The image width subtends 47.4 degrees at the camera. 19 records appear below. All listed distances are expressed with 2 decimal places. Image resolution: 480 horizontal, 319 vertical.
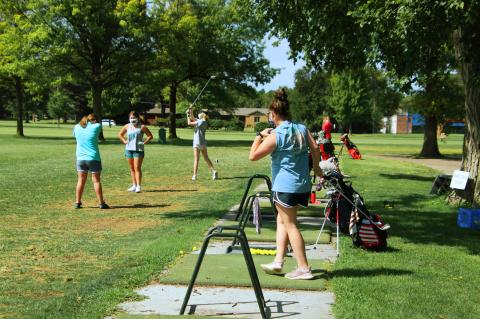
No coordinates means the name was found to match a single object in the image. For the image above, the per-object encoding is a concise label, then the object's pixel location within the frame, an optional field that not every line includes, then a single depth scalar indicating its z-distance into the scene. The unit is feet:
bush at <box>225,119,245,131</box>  314.35
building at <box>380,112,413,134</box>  370.53
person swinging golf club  49.62
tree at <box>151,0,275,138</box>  127.85
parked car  282.19
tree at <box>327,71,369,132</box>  286.66
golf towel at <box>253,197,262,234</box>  24.43
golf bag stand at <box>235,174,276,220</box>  26.10
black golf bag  24.34
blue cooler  30.86
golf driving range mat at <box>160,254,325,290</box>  18.79
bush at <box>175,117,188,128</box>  299.97
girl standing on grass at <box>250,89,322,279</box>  18.35
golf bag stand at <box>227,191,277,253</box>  22.70
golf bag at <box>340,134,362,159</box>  48.12
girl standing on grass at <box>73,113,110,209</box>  34.01
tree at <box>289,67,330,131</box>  330.95
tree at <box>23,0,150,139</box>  112.57
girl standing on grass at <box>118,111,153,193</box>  41.29
